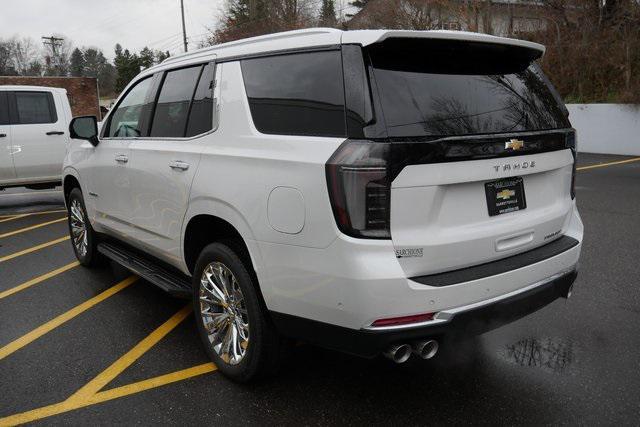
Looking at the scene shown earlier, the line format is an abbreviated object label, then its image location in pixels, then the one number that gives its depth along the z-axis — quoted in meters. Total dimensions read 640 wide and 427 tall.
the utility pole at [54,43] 73.56
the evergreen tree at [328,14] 38.07
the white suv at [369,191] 2.35
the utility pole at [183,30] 39.88
